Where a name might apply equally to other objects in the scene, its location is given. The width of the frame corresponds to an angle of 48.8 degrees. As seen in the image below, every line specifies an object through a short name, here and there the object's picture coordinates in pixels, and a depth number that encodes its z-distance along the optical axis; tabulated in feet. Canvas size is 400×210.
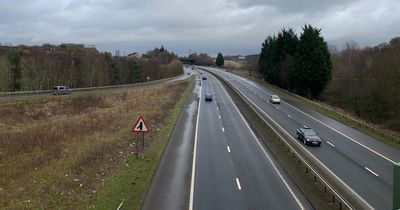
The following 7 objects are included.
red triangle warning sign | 92.58
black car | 117.70
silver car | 233.14
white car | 223.10
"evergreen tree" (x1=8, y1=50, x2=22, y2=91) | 256.11
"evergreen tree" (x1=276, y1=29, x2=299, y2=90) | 288.10
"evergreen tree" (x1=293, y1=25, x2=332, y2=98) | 252.83
